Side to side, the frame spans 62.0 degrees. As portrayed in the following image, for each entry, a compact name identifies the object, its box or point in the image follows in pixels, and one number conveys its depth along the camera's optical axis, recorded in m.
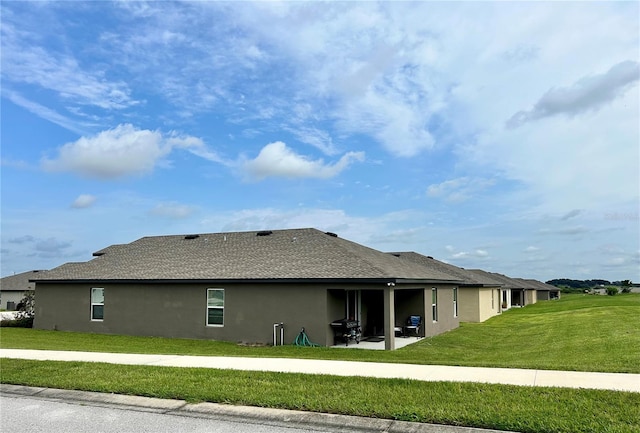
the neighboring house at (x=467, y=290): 34.31
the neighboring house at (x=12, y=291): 52.51
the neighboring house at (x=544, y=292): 80.90
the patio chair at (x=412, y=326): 22.63
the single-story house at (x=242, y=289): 19.17
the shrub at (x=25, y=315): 27.12
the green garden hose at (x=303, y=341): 18.81
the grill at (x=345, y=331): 19.09
